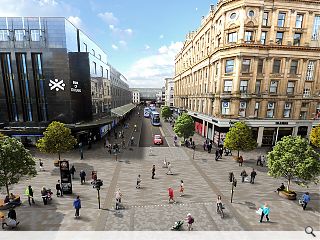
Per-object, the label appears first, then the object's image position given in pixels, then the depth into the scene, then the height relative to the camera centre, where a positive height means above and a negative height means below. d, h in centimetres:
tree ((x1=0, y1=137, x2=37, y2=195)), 1539 -569
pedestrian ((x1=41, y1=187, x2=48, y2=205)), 1563 -826
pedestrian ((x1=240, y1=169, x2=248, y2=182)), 2072 -842
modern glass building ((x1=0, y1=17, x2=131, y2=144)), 3077 +321
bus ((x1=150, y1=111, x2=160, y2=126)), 6090 -790
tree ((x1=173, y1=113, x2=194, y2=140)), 3516 -577
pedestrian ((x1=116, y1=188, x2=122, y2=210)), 1517 -827
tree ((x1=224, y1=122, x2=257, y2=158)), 2627 -586
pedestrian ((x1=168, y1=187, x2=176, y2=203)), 1598 -813
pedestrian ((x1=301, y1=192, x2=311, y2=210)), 1527 -819
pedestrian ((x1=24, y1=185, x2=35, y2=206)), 1562 -802
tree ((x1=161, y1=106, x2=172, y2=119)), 7075 -635
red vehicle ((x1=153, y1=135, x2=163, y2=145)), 3703 -881
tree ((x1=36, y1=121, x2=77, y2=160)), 2447 -598
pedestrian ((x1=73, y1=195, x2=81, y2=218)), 1388 -802
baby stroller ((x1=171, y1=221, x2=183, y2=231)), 1271 -854
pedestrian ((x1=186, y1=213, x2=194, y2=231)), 1247 -799
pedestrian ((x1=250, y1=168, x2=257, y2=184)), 2022 -845
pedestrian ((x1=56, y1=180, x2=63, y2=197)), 1703 -846
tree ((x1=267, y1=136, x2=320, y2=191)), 1620 -550
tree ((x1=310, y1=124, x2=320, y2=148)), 3088 -629
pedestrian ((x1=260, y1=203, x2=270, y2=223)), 1348 -802
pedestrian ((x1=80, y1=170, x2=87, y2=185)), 1949 -838
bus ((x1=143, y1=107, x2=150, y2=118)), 9256 -893
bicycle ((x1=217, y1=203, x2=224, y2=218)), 1432 -853
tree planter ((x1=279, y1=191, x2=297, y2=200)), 1719 -876
